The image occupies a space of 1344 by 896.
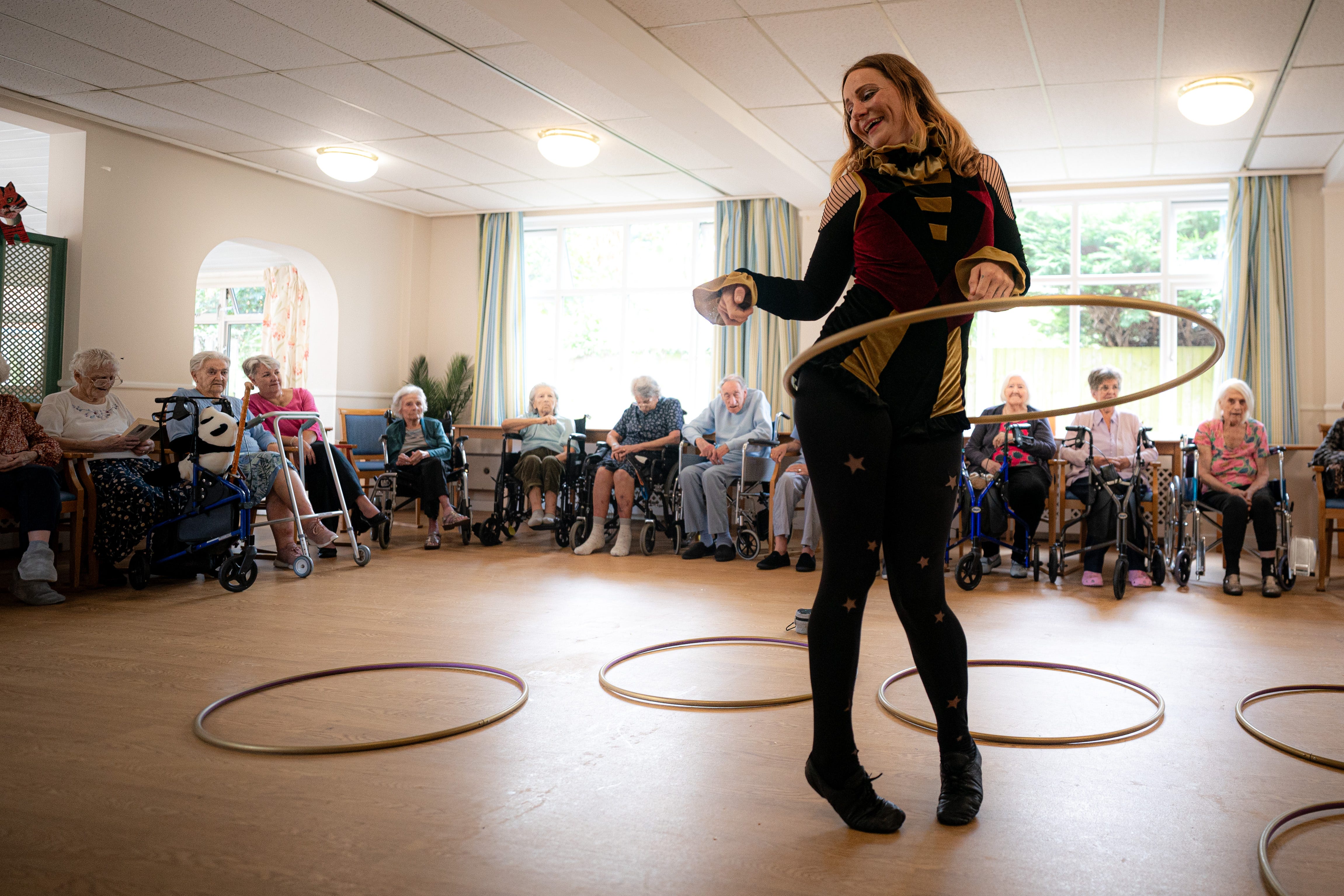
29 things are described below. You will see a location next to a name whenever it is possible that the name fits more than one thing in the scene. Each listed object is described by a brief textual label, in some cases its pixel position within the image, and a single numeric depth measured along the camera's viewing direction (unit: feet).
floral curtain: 37.42
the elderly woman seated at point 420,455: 20.07
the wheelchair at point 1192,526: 15.57
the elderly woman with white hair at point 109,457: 14.40
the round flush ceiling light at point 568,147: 20.25
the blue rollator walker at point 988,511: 16.34
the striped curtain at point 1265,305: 21.42
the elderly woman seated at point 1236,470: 15.80
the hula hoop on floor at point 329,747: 6.81
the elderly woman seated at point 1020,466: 16.71
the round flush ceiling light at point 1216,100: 16.39
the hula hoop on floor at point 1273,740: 6.74
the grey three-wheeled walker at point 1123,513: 15.61
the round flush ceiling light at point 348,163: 21.81
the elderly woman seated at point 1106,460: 16.42
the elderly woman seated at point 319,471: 17.93
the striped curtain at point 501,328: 27.66
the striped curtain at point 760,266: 24.72
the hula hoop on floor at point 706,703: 8.05
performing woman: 5.41
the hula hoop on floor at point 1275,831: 4.65
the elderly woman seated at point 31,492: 12.89
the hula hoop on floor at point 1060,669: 7.16
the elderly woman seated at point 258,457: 15.29
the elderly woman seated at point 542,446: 20.80
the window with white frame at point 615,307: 27.25
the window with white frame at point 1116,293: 23.08
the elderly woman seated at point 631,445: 19.85
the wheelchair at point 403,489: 20.26
